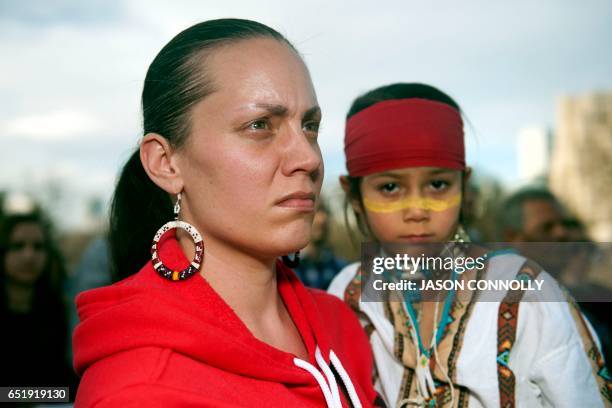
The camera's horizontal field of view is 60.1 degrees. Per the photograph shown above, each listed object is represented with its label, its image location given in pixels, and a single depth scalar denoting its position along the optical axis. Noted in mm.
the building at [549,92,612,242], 15859
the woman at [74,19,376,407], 1318
